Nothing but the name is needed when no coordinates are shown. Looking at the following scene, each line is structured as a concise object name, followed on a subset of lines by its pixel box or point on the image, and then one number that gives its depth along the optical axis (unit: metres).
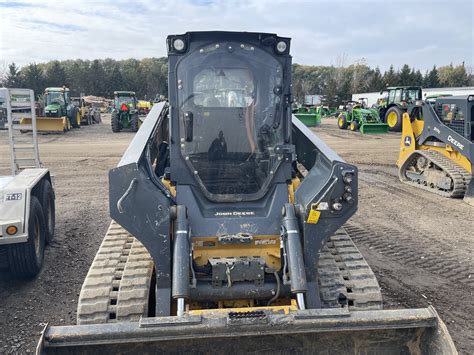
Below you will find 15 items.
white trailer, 5.02
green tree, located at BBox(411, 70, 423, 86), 57.50
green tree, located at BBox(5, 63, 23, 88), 55.25
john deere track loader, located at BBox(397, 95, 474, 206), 10.11
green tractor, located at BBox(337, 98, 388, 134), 24.92
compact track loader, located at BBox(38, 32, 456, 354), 3.05
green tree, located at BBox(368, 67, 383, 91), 59.61
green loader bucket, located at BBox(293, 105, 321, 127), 27.42
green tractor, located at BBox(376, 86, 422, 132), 25.31
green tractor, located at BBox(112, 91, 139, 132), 25.23
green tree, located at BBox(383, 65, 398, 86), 57.84
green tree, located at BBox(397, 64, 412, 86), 56.84
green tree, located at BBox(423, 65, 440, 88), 58.19
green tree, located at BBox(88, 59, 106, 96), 64.62
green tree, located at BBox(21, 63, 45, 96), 57.28
